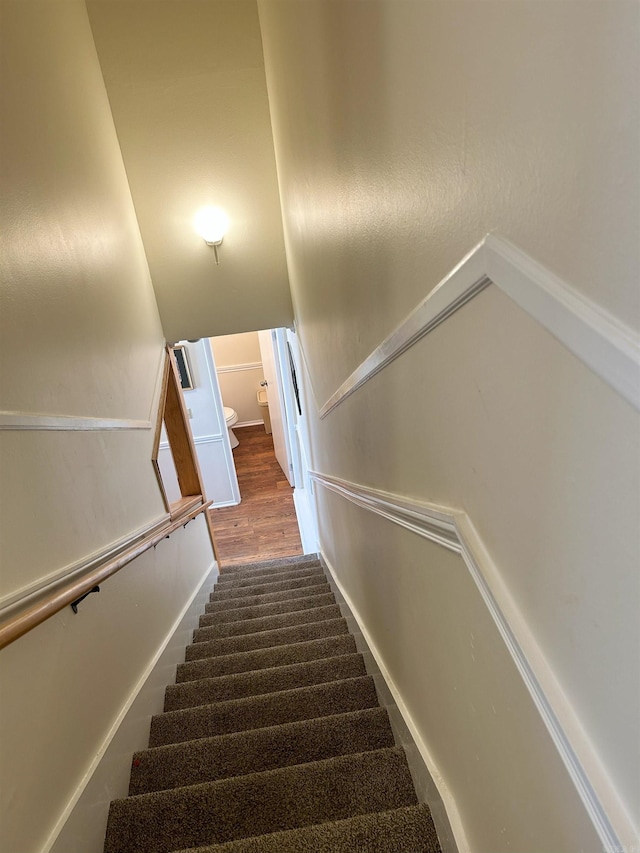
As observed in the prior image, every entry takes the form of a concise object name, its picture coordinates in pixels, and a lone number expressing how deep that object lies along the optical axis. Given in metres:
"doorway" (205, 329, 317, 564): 5.54
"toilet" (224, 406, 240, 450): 7.19
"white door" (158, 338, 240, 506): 5.79
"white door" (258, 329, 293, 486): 6.19
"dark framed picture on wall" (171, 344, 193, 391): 5.70
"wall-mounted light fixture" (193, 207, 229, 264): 3.40
